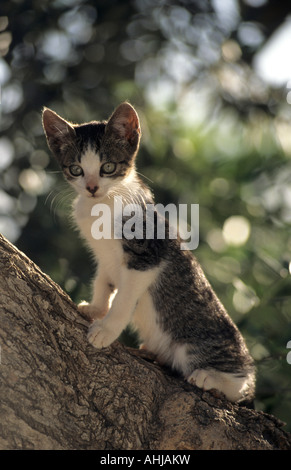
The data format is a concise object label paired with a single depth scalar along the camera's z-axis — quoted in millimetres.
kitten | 3484
